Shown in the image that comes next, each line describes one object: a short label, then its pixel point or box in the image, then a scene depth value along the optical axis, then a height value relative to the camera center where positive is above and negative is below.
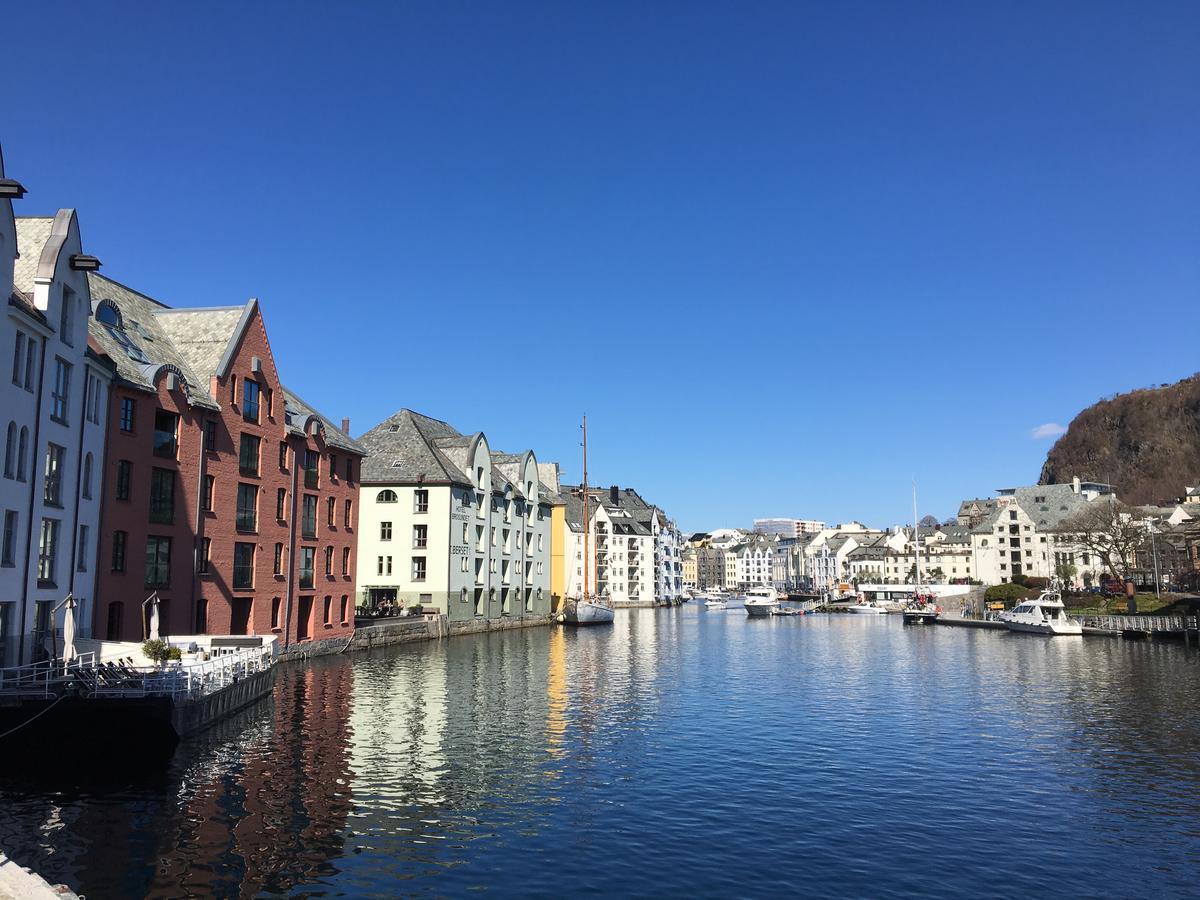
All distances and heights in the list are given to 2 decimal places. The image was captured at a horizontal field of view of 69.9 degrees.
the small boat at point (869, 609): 159.00 -6.53
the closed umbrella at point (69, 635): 30.73 -1.71
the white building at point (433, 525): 85.69 +5.79
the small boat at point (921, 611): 122.19 -5.69
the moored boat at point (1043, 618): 92.94 -5.33
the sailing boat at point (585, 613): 108.56 -4.38
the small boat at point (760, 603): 152.38 -4.94
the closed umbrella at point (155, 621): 37.19 -1.58
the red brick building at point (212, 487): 44.72 +5.99
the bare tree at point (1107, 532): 110.06 +5.01
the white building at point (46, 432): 32.75 +6.54
